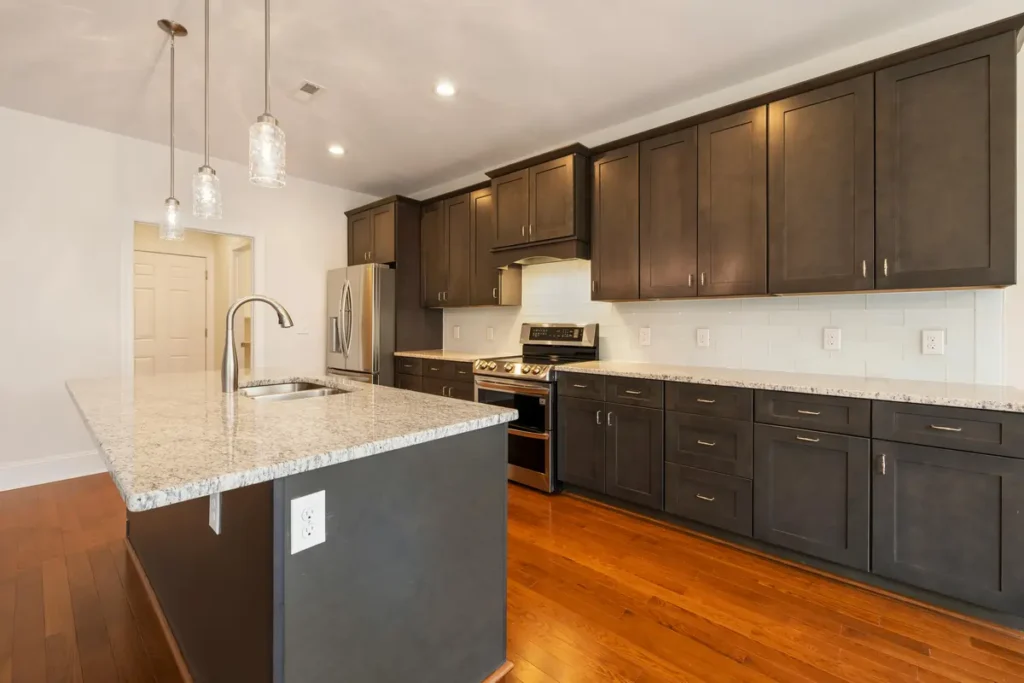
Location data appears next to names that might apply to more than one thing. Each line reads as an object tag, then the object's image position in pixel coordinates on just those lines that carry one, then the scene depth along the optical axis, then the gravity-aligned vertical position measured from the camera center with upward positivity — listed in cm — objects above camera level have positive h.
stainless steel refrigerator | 443 +15
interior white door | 537 +31
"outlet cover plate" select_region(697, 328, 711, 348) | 310 +0
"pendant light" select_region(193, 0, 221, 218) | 214 +66
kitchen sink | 224 -25
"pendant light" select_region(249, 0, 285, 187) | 164 +66
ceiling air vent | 290 +154
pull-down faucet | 196 -7
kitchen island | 105 -50
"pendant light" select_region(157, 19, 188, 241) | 235 +67
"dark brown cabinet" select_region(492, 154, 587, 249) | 333 +100
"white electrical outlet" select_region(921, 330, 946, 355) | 230 -2
